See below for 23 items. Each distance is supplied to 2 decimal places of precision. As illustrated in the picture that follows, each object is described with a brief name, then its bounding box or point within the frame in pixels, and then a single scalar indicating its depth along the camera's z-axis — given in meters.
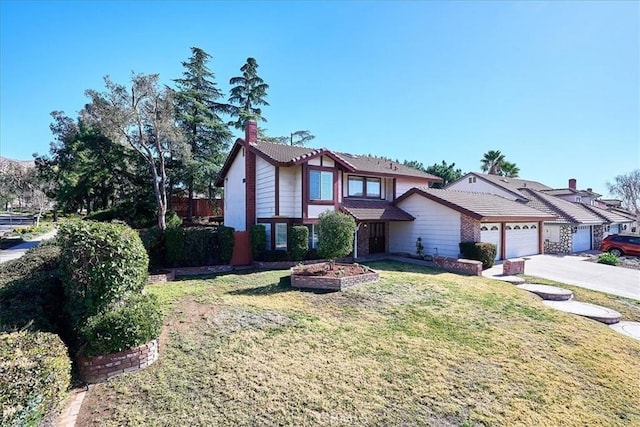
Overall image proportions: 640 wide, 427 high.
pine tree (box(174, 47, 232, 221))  27.27
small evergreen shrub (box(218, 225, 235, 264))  14.66
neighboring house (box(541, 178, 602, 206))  34.25
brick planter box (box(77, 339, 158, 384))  5.23
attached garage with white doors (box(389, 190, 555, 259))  17.28
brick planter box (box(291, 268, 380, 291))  10.62
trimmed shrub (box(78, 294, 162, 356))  5.26
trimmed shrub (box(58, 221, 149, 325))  5.74
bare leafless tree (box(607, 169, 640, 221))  45.16
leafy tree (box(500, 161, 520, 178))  42.59
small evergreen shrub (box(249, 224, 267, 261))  15.70
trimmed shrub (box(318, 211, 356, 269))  12.23
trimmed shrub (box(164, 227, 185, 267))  13.65
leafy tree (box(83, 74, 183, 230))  20.94
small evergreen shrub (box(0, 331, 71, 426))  3.38
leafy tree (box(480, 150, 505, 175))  41.67
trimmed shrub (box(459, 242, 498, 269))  16.00
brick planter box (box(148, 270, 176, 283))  12.13
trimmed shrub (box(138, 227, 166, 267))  13.50
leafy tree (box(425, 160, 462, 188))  40.69
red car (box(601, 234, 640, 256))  21.50
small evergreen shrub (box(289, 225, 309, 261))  15.55
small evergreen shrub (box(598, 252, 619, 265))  18.36
